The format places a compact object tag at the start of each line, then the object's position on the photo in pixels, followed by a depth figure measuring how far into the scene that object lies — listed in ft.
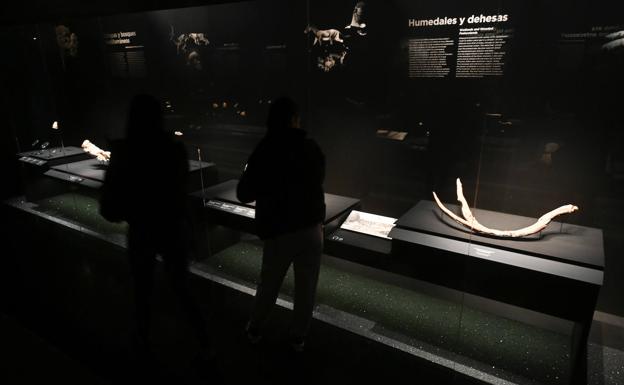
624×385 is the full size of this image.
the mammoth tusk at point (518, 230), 8.91
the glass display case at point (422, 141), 8.54
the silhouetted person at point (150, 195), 6.42
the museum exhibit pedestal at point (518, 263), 7.59
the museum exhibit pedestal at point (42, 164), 14.42
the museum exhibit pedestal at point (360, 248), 9.93
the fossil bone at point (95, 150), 13.15
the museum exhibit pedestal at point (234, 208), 11.20
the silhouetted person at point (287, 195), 6.90
